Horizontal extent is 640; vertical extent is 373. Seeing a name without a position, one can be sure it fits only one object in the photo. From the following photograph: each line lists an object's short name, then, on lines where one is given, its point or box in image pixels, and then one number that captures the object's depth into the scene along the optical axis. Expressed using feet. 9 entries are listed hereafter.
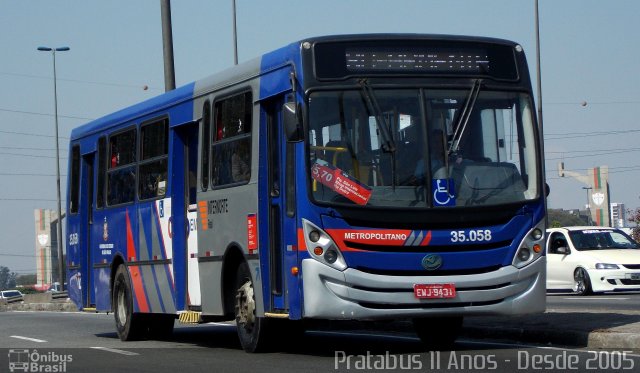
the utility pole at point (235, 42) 122.62
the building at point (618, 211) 493.68
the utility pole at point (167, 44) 76.28
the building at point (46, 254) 455.22
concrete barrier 144.34
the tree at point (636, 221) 168.99
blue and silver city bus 40.91
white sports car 88.99
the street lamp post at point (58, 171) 193.57
